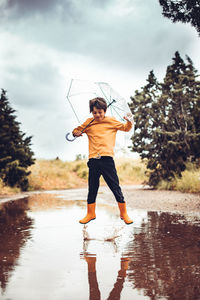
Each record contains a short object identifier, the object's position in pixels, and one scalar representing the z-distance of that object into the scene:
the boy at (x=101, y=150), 4.98
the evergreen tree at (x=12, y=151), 16.42
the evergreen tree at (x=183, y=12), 9.79
